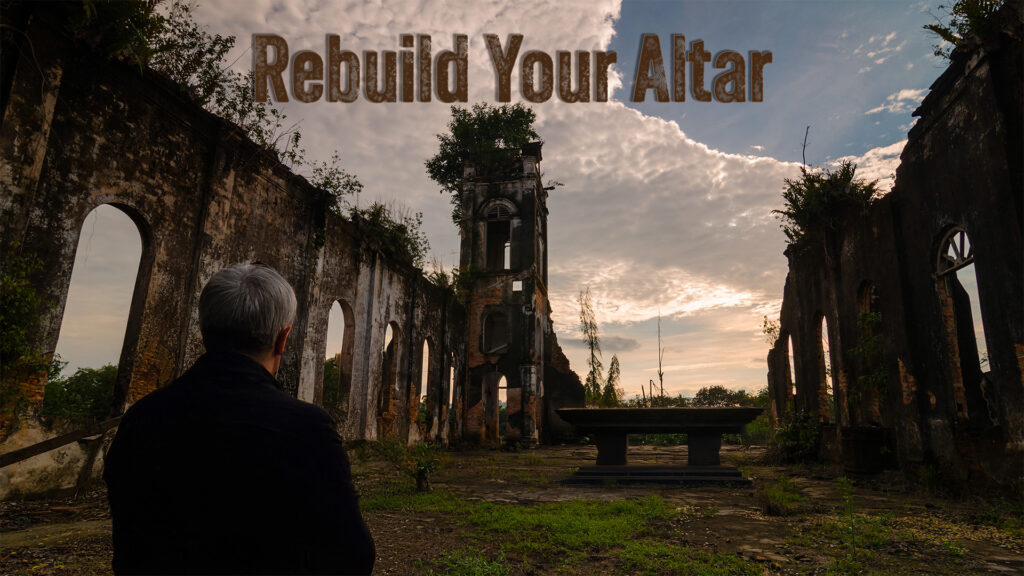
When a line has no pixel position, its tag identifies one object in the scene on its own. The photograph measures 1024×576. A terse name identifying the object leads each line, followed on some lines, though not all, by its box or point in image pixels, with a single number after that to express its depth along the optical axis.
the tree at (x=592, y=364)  21.05
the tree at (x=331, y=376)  26.26
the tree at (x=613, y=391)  20.70
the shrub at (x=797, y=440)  11.45
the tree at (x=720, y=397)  26.23
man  1.25
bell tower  18.22
